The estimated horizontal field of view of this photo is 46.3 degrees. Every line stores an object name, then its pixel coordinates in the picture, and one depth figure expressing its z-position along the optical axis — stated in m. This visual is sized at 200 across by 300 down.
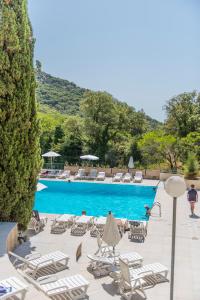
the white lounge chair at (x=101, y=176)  18.75
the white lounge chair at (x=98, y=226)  8.52
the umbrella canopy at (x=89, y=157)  20.25
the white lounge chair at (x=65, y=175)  19.23
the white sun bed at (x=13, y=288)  4.13
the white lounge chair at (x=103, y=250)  6.73
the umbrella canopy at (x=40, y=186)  9.71
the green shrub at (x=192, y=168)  16.45
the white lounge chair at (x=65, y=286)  4.97
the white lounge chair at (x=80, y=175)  19.07
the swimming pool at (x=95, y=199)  13.16
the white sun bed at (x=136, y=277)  5.19
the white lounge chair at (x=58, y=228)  8.71
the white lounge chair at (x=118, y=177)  18.39
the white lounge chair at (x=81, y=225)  8.67
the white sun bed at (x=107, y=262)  6.13
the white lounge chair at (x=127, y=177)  18.23
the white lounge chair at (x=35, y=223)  8.71
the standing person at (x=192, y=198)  10.77
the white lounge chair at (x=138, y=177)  18.11
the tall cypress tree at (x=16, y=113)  6.95
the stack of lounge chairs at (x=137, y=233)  8.14
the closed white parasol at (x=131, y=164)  20.07
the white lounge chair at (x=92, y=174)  19.04
